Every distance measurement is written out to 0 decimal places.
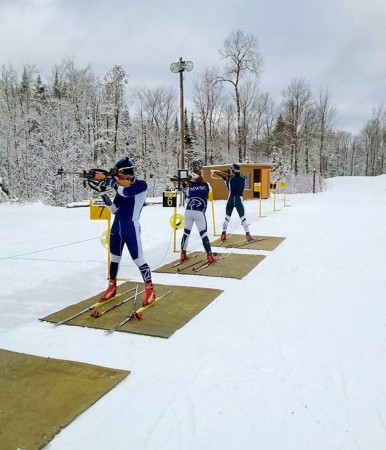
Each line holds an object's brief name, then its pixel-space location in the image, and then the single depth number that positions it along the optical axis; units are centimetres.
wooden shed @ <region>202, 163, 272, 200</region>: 2006
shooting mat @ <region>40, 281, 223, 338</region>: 392
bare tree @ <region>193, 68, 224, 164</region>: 3634
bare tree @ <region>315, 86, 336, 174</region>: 4022
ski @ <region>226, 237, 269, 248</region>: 842
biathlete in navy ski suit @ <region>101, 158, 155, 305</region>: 434
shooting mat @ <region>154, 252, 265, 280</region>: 612
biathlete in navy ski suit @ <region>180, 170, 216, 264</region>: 669
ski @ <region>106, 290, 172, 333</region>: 391
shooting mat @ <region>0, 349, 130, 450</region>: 227
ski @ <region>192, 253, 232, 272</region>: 637
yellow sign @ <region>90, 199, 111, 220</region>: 550
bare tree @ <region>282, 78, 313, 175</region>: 3894
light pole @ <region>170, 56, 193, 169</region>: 1493
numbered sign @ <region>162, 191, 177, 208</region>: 738
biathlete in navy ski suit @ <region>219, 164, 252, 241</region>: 870
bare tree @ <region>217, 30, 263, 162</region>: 2978
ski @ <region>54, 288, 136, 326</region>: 413
